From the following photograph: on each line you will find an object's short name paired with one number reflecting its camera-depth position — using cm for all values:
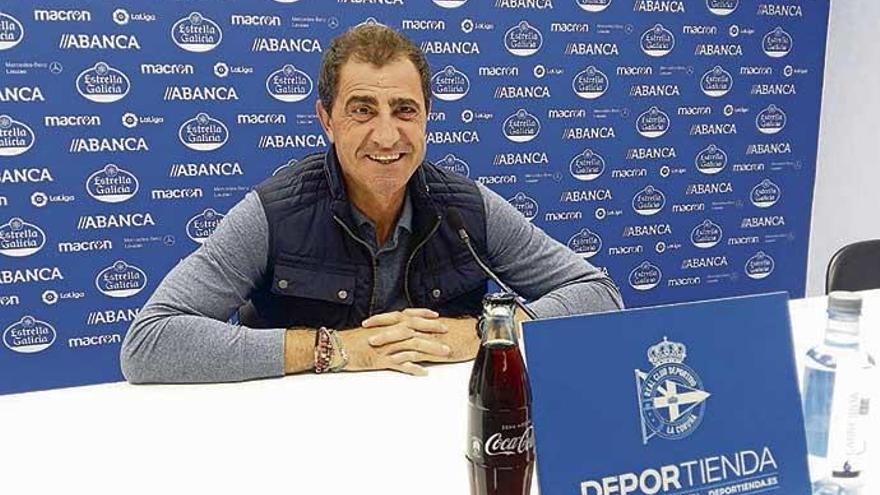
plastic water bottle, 72
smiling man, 134
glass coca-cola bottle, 71
